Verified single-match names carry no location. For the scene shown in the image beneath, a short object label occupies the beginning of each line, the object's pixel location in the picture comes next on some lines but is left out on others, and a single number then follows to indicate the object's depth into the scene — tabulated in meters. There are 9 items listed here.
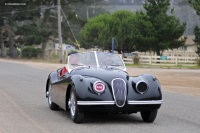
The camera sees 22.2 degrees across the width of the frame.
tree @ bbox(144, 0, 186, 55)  54.84
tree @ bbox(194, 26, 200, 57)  53.94
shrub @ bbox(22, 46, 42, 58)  72.31
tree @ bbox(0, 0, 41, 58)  68.88
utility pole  53.82
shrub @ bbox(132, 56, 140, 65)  51.53
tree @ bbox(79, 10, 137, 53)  63.81
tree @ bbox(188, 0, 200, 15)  37.59
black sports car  9.89
